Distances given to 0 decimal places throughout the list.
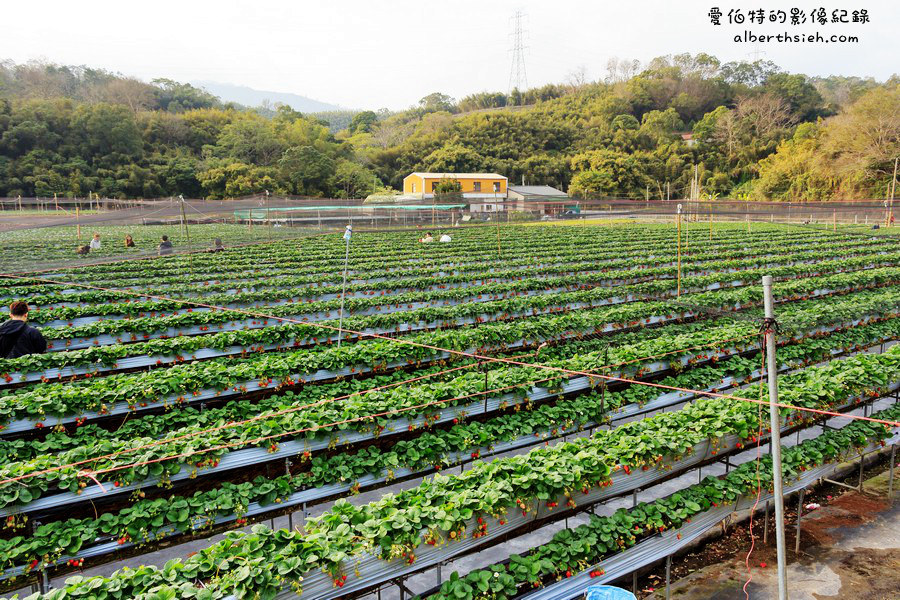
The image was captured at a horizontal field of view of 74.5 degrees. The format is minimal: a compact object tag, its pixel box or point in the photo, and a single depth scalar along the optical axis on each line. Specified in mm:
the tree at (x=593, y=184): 69250
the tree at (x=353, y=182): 61875
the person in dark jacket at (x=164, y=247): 22753
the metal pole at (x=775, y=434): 4055
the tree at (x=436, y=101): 142750
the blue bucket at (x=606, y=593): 4570
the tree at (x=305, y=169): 59406
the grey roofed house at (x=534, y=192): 65881
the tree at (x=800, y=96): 91188
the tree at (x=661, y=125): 87438
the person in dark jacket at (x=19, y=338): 8984
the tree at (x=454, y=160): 76625
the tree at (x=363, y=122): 112312
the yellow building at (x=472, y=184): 66688
